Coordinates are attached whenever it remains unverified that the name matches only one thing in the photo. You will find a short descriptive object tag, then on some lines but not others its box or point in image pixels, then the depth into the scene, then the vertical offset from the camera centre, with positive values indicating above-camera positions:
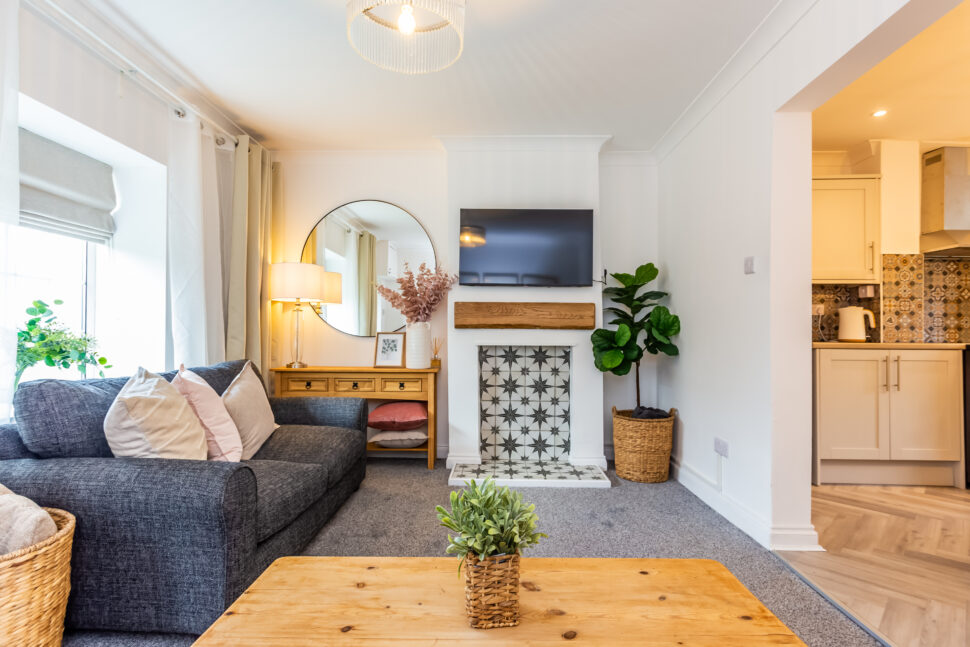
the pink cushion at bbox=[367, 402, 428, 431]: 3.59 -0.66
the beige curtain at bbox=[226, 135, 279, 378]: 3.36 +0.49
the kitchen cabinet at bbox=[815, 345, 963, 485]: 3.22 -0.52
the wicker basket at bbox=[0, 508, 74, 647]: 1.29 -0.72
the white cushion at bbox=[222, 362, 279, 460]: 2.43 -0.42
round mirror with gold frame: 3.98 +0.58
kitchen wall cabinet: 3.58 +0.71
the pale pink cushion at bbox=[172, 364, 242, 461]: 2.17 -0.40
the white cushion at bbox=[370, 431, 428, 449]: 3.64 -0.83
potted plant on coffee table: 1.02 -0.47
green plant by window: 2.30 -0.08
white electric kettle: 3.60 +0.03
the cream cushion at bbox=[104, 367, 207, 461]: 1.78 -0.36
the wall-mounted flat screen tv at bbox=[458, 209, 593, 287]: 3.65 +0.60
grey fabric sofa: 1.56 -0.64
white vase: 3.66 -0.14
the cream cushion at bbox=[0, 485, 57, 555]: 1.33 -0.54
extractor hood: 3.44 +0.91
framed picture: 3.88 -0.18
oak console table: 3.65 -0.42
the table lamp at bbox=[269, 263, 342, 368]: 3.58 +0.31
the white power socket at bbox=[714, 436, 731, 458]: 2.78 -0.68
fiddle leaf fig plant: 3.39 -0.03
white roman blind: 2.36 +0.69
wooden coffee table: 1.00 -0.62
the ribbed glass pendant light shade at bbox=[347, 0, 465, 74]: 2.10 +1.24
